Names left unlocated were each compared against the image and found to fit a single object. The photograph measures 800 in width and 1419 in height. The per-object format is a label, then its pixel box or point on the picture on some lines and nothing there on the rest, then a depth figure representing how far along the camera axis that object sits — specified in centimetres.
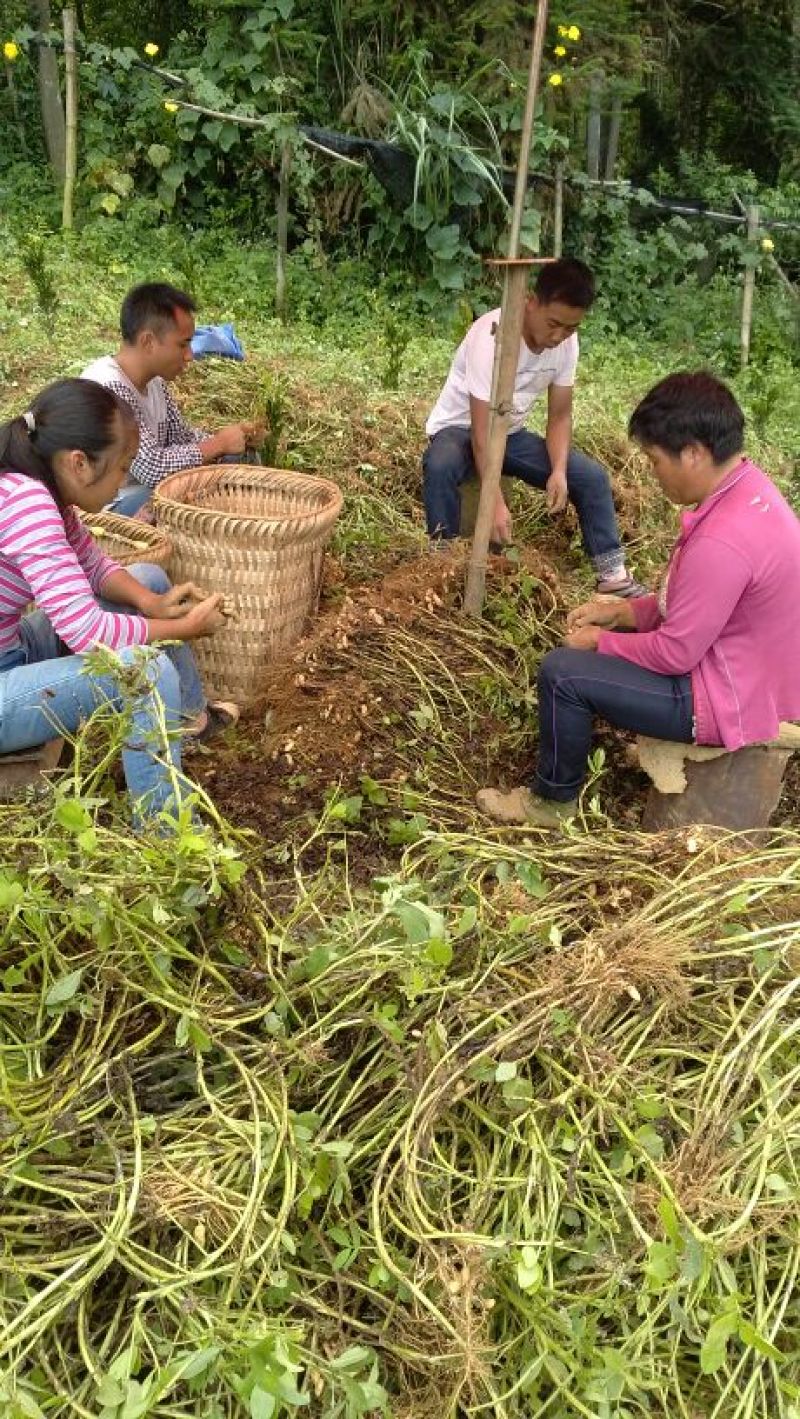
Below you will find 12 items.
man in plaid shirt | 348
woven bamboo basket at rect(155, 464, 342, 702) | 311
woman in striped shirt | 241
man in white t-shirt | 353
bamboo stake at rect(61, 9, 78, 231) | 723
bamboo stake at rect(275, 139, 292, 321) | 688
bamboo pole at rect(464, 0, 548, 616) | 270
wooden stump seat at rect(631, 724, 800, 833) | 273
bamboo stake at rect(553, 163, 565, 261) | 750
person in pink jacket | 252
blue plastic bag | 520
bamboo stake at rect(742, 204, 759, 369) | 752
